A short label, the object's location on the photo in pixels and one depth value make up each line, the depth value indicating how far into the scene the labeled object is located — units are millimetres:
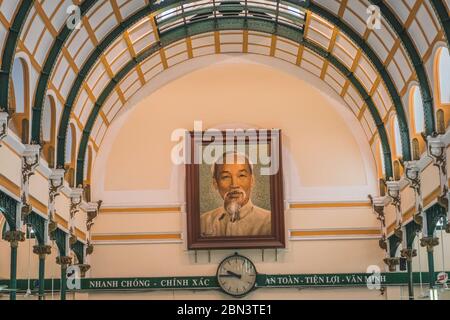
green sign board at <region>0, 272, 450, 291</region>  30312
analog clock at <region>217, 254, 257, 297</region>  32375
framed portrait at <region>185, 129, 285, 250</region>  33094
